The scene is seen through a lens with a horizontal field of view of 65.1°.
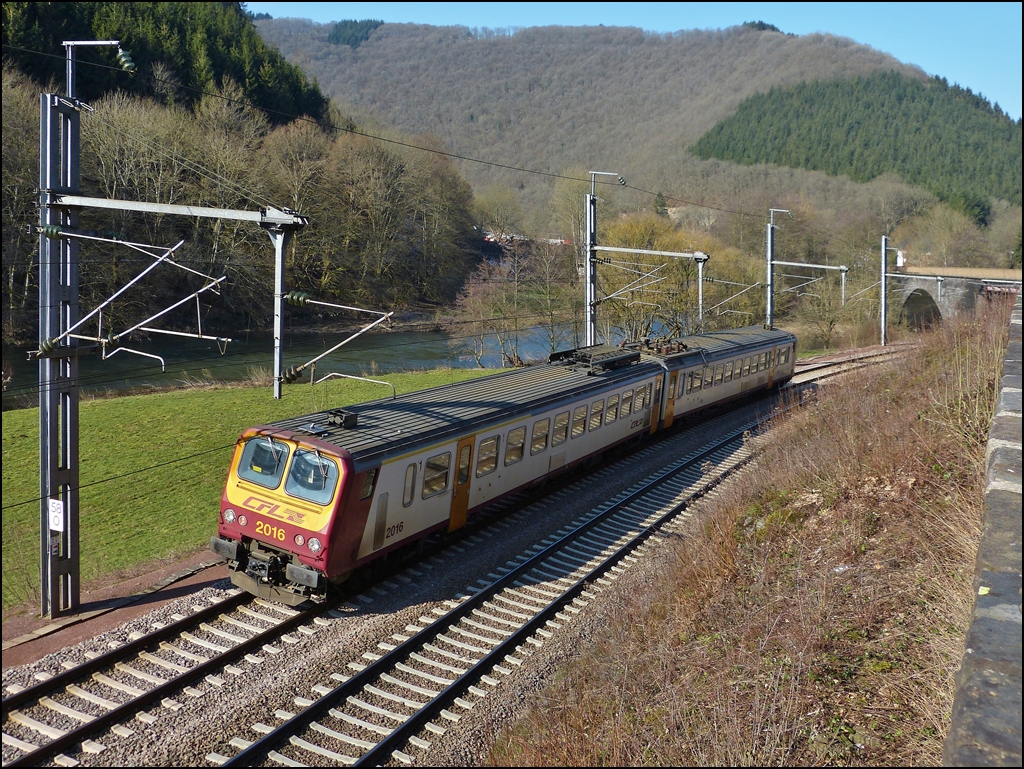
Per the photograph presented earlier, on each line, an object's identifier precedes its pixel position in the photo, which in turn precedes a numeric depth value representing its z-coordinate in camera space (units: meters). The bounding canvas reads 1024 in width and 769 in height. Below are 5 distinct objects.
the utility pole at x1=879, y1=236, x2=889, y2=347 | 40.97
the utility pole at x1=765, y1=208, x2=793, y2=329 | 32.44
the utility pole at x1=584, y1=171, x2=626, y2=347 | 21.73
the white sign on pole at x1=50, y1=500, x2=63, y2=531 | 10.96
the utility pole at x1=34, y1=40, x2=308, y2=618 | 10.68
